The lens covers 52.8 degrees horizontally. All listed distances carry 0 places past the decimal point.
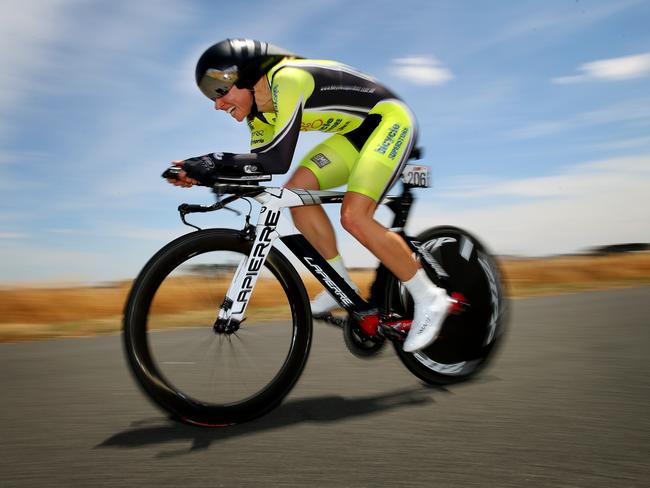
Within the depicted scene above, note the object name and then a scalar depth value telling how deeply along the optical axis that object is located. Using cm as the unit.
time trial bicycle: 320
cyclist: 351
